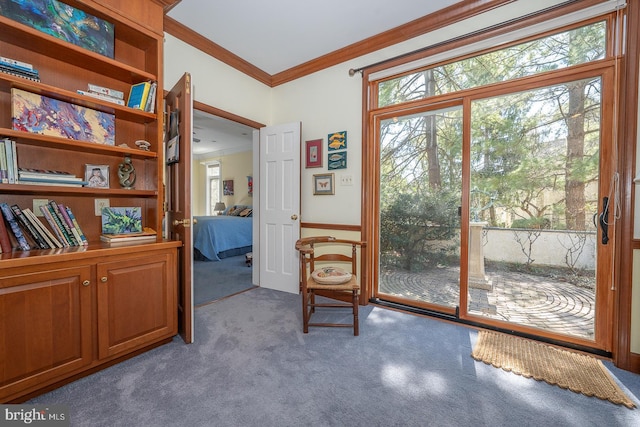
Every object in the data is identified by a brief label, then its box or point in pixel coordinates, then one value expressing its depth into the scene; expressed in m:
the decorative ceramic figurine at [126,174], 2.01
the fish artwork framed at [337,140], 2.92
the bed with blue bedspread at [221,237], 4.74
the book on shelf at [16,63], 1.46
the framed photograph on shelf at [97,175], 1.89
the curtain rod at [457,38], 1.94
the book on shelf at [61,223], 1.66
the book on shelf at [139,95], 1.94
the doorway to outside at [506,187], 1.91
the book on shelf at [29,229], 1.53
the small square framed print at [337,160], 2.93
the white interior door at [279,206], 3.11
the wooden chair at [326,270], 2.17
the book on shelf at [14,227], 1.50
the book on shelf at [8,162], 1.48
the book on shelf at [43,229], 1.55
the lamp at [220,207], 7.66
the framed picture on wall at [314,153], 3.10
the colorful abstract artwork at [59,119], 1.58
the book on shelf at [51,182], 1.55
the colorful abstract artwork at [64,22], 1.53
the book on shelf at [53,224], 1.62
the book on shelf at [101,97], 1.78
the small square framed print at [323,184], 3.04
